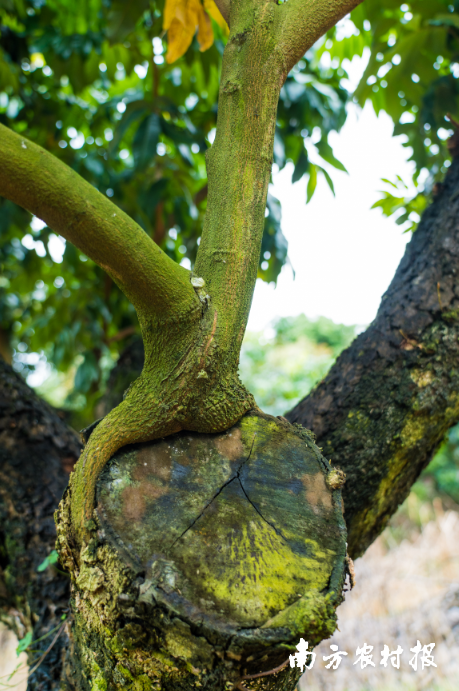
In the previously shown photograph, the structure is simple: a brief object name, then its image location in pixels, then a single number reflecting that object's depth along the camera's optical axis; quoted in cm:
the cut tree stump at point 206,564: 67
